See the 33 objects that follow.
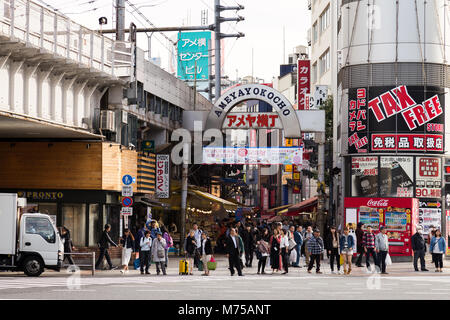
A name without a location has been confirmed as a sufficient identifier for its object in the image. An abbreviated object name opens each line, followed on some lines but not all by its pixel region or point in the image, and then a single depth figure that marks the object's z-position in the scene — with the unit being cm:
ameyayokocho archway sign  4469
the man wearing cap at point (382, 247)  3234
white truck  2830
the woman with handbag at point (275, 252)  3180
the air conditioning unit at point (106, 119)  3478
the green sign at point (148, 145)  4119
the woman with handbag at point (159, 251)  3011
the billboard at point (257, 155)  4469
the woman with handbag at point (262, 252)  3134
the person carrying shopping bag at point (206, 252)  3006
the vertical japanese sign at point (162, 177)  4284
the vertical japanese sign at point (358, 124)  4297
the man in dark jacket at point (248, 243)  3725
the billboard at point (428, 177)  4250
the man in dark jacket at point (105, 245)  3172
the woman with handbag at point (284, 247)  3198
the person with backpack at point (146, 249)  3056
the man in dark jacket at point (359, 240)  3681
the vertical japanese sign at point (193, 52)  7450
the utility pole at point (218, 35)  5997
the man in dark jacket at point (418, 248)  3422
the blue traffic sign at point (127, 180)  3366
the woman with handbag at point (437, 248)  3381
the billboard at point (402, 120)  4234
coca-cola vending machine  4006
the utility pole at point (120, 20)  3691
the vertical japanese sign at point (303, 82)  6838
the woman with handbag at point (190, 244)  3061
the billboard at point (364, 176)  4275
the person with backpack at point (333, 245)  3161
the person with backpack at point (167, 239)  3224
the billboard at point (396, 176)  4244
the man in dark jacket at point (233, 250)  2980
